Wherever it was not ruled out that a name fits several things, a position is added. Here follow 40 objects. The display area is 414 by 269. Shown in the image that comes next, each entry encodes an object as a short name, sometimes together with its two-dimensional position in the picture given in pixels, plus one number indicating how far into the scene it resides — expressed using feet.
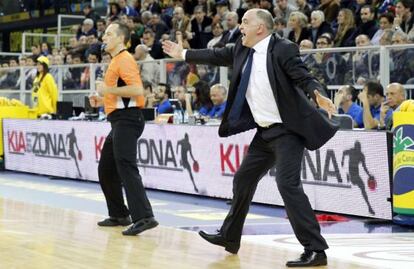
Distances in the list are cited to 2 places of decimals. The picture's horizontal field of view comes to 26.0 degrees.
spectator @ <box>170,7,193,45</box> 65.26
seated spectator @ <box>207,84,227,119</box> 45.55
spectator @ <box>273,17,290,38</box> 55.21
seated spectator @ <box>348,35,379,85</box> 42.98
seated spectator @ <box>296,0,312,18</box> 57.67
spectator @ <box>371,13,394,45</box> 47.85
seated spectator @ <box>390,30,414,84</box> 41.75
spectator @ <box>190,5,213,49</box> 65.36
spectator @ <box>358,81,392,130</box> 38.09
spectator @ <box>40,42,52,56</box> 84.37
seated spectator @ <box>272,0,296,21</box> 59.77
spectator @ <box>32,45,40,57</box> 83.74
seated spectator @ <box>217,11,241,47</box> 57.88
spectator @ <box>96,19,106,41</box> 78.33
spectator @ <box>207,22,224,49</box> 60.54
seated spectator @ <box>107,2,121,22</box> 79.97
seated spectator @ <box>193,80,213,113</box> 47.24
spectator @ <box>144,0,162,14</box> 76.38
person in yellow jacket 60.75
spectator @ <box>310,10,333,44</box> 52.44
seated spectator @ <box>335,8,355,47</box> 50.60
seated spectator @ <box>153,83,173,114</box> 49.26
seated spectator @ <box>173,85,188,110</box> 50.59
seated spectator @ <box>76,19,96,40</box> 80.93
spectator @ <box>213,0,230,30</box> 63.16
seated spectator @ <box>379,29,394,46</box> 46.14
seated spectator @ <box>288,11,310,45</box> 53.01
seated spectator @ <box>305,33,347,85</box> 44.52
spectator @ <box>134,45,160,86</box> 55.72
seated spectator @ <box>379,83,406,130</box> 36.14
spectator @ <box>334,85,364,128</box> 40.04
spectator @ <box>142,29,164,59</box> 63.93
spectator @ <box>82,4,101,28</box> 85.97
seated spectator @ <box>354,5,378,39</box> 50.44
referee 29.43
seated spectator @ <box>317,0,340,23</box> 55.83
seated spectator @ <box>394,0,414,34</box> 48.06
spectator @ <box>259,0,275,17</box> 60.90
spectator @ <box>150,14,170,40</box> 68.85
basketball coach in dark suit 23.00
